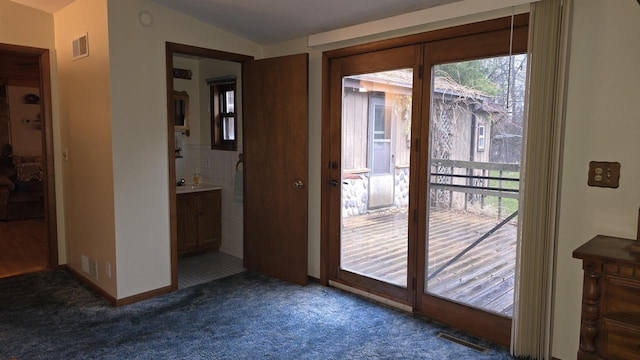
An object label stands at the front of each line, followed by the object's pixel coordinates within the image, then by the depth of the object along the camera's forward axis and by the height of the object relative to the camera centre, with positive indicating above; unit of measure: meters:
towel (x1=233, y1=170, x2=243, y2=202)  4.60 -0.47
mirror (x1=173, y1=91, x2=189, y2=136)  4.93 +0.37
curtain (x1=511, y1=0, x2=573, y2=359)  2.36 -0.18
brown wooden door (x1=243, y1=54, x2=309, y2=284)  3.79 -0.21
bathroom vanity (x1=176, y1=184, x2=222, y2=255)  4.61 -0.84
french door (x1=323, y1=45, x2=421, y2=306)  3.28 -0.18
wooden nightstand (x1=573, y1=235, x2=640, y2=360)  1.91 -0.72
